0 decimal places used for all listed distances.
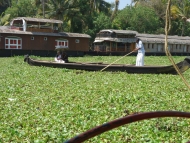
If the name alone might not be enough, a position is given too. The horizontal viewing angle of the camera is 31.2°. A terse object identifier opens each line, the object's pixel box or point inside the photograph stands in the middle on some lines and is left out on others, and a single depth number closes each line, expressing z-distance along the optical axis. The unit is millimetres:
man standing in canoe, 14530
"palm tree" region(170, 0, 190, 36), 42594
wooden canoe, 12202
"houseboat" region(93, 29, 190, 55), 39362
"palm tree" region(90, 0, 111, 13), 42875
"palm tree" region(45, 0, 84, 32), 38156
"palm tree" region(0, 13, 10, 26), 42362
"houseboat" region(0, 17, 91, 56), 31627
